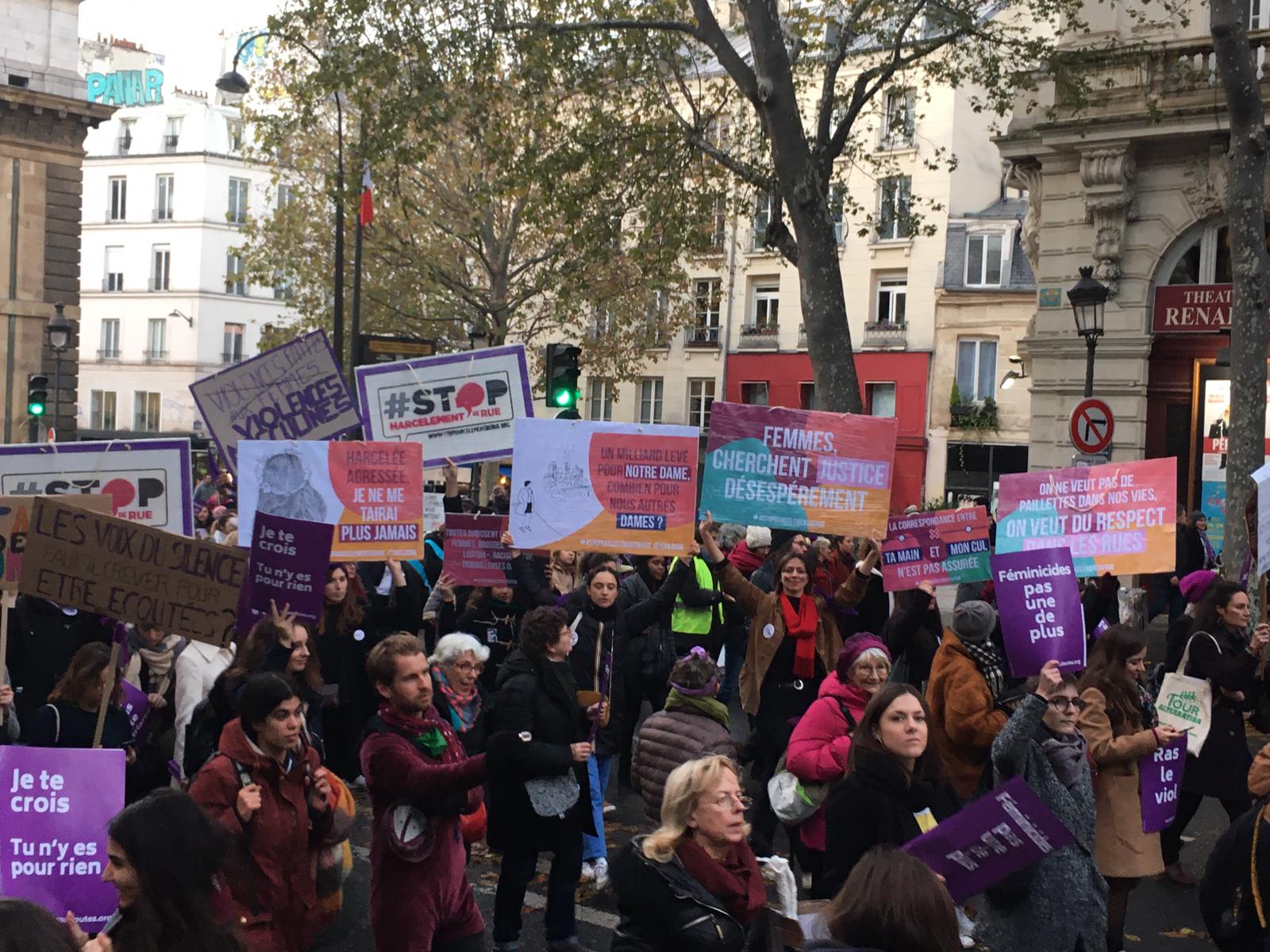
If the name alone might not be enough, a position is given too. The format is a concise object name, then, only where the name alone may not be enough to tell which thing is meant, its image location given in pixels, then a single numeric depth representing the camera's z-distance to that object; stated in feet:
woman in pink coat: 19.38
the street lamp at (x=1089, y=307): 53.42
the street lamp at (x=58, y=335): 99.40
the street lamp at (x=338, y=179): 55.53
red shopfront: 131.85
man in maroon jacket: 16.14
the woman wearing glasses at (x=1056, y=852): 16.26
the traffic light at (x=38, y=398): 86.74
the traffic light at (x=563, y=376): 50.24
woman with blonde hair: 12.73
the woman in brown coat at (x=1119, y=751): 20.08
